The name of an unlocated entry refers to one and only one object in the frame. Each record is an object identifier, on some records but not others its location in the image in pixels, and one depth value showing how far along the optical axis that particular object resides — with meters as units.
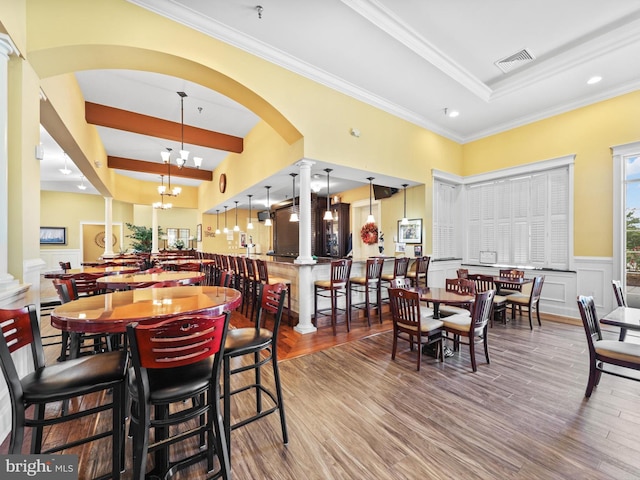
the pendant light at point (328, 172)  4.50
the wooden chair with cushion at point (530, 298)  4.00
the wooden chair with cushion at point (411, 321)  2.72
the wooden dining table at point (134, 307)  1.39
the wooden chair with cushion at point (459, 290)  3.37
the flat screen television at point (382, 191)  6.28
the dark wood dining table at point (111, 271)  3.46
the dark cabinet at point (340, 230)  8.66
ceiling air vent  3.64
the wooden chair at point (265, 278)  4.21
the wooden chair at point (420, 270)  4.76
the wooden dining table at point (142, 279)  2.64
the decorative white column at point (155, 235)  10.16
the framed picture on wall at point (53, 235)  10.15
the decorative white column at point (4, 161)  2.02
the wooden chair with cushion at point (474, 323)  2.69
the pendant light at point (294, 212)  5.12
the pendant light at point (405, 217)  5.76
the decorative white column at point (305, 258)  3.92
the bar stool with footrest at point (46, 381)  1.20
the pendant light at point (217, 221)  10.44
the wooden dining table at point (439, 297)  2.87
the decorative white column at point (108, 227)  7.96
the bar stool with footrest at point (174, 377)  1.17
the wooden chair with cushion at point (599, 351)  2.04
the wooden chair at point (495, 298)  4.01
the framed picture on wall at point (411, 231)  5.52
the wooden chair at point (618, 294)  3.07
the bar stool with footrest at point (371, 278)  4.28
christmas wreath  7.27
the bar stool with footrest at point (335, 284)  3.97
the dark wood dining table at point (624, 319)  2.07
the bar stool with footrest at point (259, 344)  1.57
